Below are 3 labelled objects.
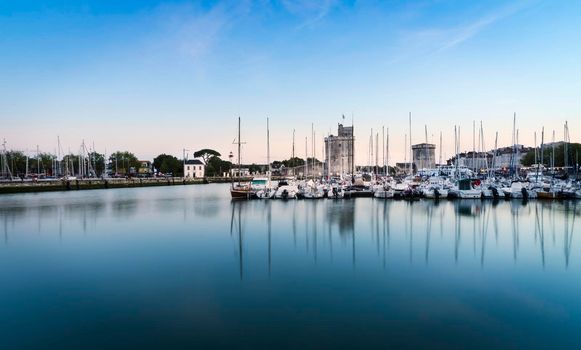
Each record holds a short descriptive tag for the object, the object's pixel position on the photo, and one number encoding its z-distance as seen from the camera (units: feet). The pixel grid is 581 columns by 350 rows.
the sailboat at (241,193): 155.94
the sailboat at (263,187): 151.84
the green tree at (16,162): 299.38
